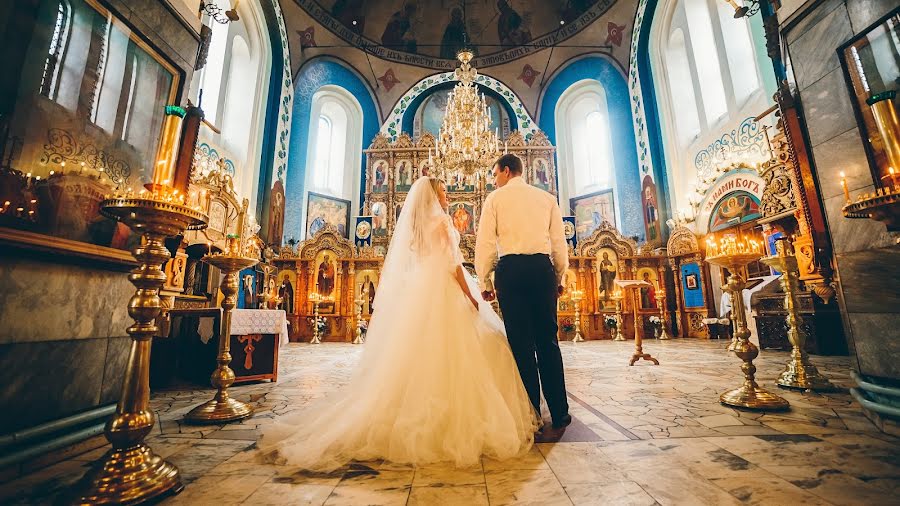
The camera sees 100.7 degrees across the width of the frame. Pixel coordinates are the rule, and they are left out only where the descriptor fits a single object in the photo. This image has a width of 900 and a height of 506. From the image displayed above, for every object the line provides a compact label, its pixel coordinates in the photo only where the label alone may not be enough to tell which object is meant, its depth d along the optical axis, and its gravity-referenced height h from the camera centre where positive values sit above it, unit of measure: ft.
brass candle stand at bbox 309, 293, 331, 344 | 31.17 +0.71
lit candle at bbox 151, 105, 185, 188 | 5.77 +2.85
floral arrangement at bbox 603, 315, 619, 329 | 31.55 -0.56
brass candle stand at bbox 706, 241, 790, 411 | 8.51 -0.60
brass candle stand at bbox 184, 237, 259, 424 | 8.34 -0.98
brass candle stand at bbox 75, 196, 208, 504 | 4.53 -0.89
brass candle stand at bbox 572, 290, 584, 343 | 30.98 +0.40
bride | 5.83 -1.16
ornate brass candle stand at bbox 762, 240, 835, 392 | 10.41 -0.79
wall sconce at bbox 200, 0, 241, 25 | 20.04 +16.31
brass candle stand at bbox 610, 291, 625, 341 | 31.00 -0.32
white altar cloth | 12.15 -0.05
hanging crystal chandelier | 29.19 +14.51
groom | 7.39 +0.90
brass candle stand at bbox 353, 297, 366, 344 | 31.17 -0.27
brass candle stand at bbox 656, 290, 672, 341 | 30.11 +0.30
